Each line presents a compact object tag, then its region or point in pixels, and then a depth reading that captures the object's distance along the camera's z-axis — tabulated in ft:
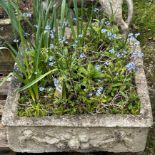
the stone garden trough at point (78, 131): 6.81
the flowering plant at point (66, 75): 7.06
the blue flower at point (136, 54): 7.61
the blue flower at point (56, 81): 7.02
